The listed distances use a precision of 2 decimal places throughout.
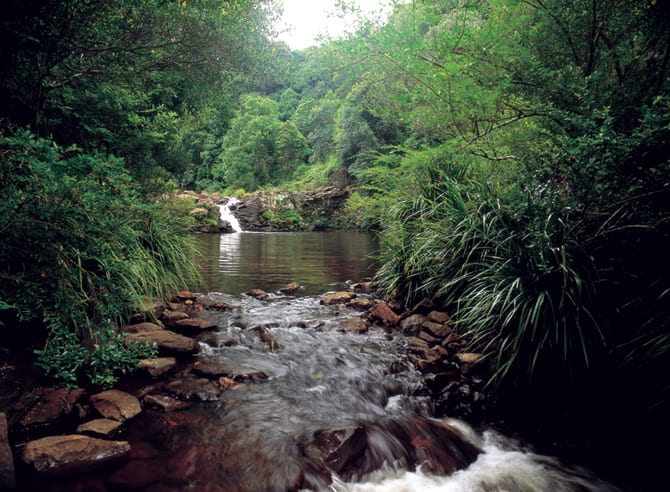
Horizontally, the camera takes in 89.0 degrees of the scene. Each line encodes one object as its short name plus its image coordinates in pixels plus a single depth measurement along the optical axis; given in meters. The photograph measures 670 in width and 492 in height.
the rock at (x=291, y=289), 7.44
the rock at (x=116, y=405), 2.72
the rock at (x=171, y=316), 4.91
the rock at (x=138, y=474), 2.13
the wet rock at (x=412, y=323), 5.10
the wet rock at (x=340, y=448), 2.47
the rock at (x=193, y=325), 4.76
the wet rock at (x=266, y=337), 4.45
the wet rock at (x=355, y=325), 5.06
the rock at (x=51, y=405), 2.52
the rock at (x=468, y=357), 3.76
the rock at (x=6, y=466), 1.90
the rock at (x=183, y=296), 6.26
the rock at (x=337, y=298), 6.57
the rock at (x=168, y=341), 3.84
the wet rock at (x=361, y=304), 6.23
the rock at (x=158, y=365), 3.38
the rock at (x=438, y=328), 4.62
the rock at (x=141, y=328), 4.27
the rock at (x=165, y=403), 2.95
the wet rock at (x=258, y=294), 6.91
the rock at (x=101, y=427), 2.49
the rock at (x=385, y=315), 5.38
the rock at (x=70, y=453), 2.15
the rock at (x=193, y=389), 3.17
